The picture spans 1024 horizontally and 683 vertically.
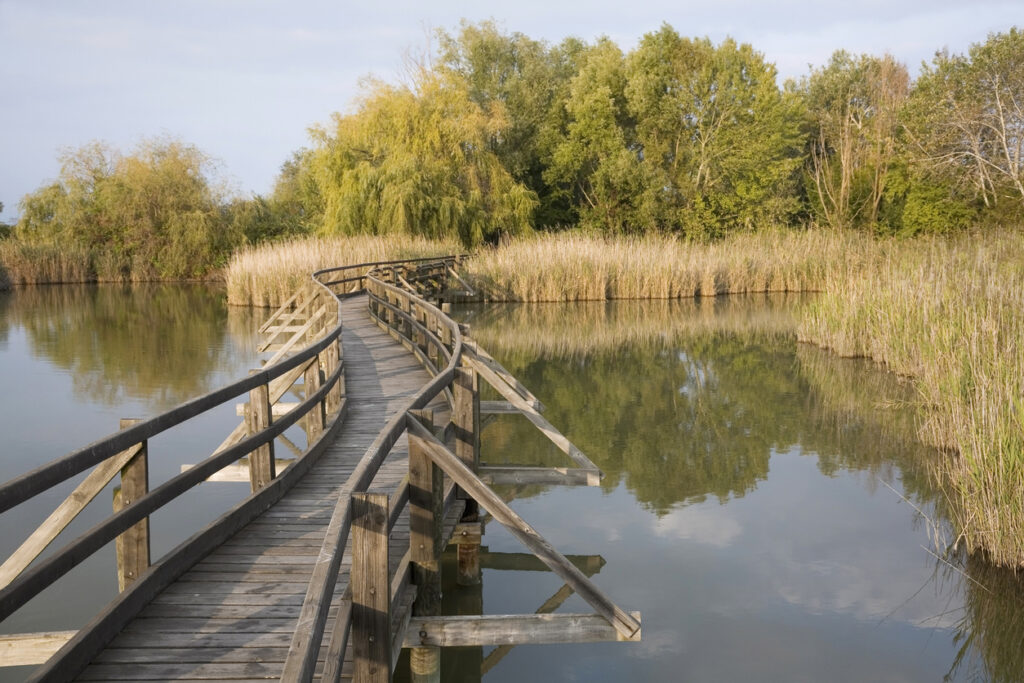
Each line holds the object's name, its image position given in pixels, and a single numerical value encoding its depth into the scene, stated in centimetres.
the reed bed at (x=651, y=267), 2600
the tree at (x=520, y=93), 4141
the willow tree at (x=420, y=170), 3114
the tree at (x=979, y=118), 2759
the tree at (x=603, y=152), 4106
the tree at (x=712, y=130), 4050
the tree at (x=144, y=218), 4069
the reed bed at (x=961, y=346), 615
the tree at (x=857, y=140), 3891
